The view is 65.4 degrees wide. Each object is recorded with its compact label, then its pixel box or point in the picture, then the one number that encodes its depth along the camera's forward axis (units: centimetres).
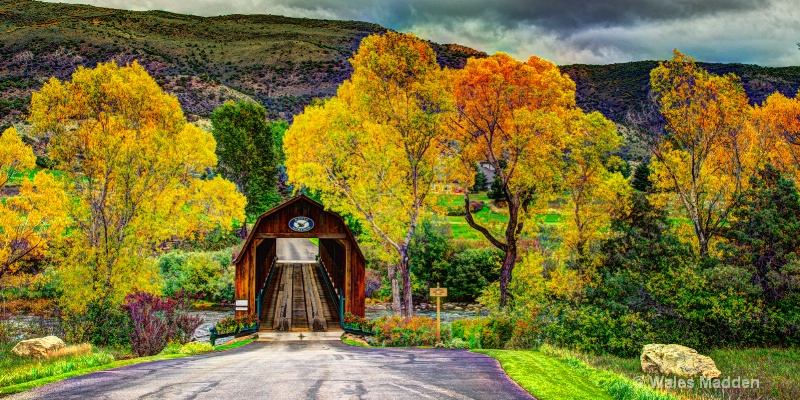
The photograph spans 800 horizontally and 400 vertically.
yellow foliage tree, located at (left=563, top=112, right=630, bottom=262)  2839
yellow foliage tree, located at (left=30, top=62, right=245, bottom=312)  2261
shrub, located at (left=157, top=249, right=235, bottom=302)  4288
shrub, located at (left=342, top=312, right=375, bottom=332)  2594
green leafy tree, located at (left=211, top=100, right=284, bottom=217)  5825
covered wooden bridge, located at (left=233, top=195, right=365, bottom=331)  2859
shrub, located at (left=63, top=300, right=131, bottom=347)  2134
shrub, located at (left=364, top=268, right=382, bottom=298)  4622
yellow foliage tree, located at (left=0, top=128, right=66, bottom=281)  2675
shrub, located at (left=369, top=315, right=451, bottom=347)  2289
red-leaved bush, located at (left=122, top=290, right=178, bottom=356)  2011
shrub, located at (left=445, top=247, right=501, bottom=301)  4519
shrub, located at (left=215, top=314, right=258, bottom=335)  2520
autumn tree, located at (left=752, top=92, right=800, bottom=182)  3122
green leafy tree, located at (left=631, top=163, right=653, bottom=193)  6456
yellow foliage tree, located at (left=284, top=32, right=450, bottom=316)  2806
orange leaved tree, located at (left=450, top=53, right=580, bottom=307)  2869
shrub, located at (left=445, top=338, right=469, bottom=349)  2191
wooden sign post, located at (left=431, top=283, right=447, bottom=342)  2172
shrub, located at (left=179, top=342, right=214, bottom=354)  2015
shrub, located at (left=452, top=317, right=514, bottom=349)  2289
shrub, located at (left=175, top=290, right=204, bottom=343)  2244
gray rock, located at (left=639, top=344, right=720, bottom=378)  1817
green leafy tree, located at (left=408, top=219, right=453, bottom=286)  4594
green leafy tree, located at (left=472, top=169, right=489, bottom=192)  7981
